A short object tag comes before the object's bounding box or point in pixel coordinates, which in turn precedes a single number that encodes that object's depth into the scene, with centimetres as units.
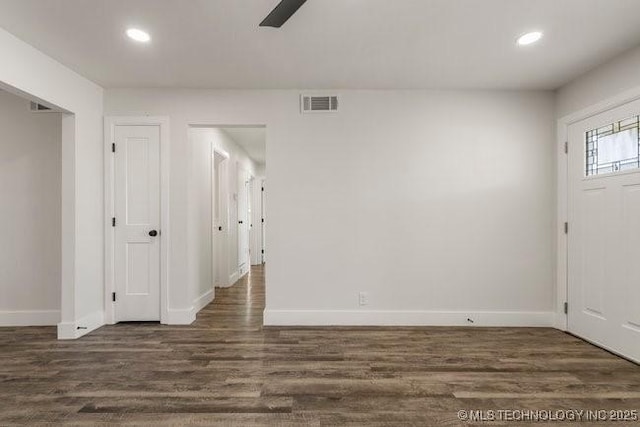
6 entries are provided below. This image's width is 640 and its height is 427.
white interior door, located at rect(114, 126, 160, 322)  351
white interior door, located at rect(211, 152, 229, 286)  520
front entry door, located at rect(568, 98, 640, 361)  266
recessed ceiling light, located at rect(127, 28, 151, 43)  241
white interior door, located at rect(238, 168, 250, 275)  633
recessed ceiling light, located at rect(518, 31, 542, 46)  245
